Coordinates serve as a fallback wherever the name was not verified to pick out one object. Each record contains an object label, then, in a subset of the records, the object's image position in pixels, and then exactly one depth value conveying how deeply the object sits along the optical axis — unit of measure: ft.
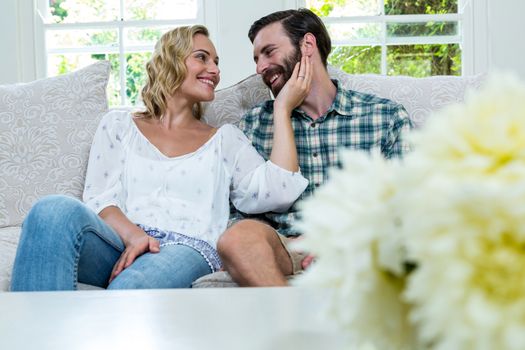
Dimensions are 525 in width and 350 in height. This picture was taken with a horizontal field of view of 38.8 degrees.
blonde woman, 5.94
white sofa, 7.44
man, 7.02
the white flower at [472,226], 0.95
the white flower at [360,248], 1.08
